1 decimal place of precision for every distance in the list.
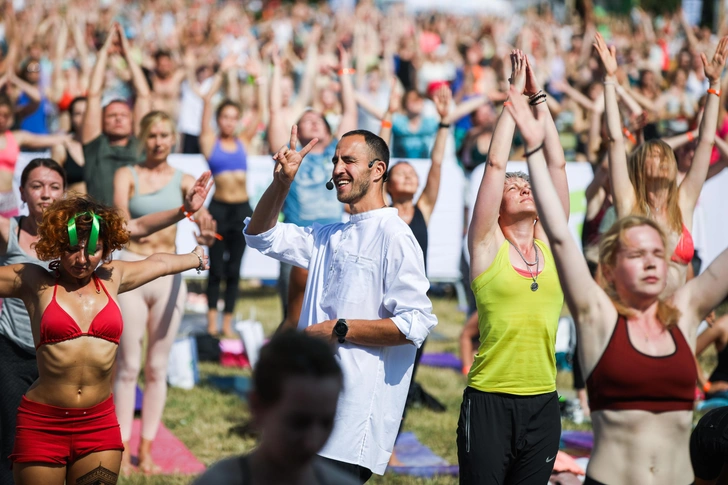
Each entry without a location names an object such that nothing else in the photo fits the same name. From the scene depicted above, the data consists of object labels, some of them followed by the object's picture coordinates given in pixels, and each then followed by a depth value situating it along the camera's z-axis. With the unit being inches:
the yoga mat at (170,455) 490.9
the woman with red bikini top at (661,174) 398.9
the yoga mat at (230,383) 644.4
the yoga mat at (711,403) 595.2
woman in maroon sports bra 253.0
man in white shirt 310.0
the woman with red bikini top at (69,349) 316.8
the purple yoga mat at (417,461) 490.0
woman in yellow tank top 318.7
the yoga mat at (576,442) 529.0
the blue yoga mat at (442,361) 735.1
